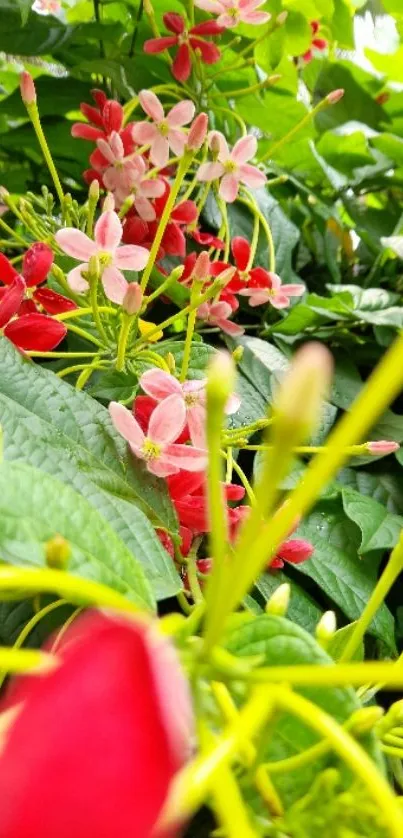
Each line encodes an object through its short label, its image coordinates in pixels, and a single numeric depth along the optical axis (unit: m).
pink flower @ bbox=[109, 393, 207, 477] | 0.26
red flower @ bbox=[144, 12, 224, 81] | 0.49
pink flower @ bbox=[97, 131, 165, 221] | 0.42
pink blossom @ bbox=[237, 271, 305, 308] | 0.46
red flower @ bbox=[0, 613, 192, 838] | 0.08
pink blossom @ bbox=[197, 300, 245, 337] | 0.42
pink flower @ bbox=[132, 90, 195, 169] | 0.41
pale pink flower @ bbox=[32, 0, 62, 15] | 0.56
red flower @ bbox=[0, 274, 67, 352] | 0.30
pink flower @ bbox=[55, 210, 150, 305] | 0.31
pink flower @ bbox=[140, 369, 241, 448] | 0.27
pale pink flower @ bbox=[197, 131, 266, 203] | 0.43
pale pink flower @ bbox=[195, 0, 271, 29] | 0.46
